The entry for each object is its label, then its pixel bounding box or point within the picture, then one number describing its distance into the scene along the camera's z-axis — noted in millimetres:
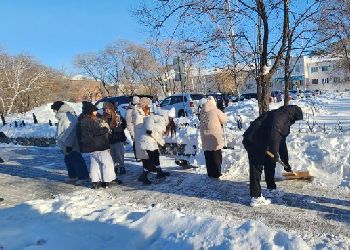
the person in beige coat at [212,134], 8320
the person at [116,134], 9539
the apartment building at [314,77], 95694
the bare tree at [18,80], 52219
